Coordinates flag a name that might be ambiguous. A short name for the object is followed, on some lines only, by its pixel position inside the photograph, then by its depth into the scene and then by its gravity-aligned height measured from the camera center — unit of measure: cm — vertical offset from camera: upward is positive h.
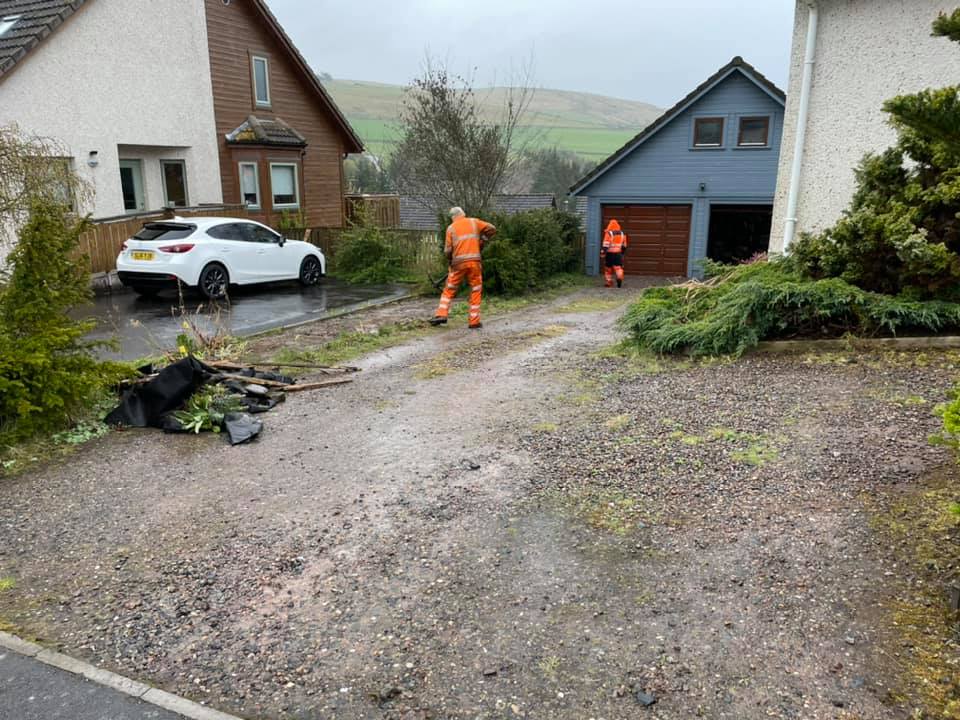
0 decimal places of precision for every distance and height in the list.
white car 1386 -111
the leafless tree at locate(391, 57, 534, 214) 1845 +156
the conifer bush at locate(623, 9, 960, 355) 723 -77
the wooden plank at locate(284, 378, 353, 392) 769 -199
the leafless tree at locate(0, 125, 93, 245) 944 +33
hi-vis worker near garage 1819 -119
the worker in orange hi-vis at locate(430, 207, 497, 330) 1137 -90
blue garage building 1911 +63
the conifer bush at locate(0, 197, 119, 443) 594 -117
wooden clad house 2066 +257
